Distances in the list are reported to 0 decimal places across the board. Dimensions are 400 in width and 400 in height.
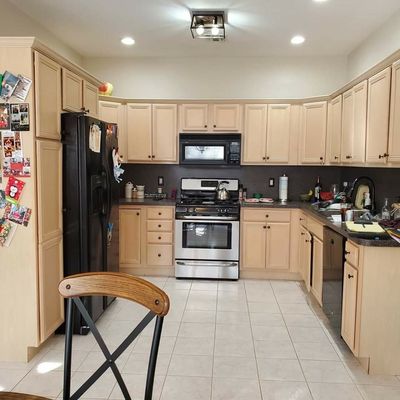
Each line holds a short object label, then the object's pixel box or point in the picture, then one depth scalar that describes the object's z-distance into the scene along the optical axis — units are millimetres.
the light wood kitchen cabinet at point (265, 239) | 4645
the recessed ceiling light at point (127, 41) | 4305
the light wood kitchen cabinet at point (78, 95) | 2996
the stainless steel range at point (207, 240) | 4633
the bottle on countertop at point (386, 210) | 3264
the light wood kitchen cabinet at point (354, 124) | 3432
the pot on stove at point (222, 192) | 5039
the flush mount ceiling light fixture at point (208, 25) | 3557
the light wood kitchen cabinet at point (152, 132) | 4918
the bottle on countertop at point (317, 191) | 4961
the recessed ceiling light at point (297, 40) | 4168
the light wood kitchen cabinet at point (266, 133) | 4816
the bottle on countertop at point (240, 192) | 5145
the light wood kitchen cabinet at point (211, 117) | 4852
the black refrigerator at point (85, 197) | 2975
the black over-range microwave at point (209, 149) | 4859
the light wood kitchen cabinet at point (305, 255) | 4066
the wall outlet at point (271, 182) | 5215
